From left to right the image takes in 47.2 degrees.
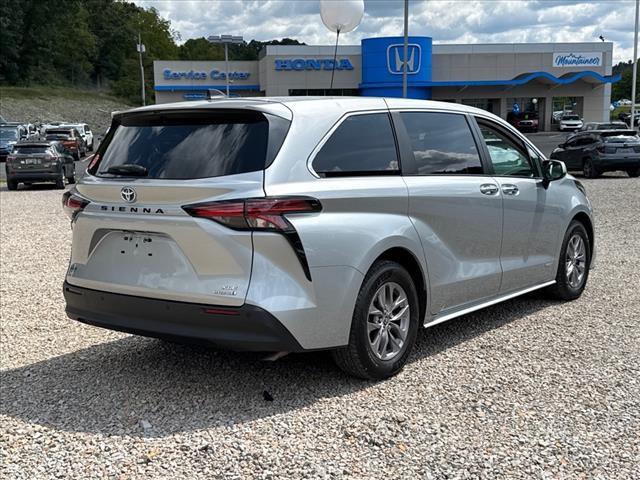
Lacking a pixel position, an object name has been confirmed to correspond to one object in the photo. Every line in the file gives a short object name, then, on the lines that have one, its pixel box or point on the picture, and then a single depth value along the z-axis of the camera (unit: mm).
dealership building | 55906
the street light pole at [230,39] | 29000
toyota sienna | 4074
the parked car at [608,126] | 32344
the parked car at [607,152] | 23359
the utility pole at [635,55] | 44369
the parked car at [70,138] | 37531
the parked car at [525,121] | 59469
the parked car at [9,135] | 38000
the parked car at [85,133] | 43331
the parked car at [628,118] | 57031
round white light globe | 12582
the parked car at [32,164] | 22172
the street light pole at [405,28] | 19862
